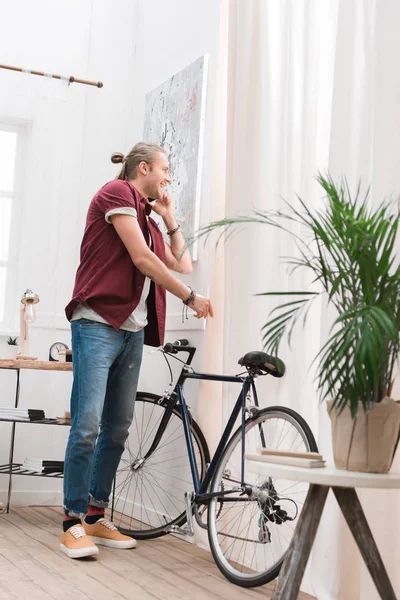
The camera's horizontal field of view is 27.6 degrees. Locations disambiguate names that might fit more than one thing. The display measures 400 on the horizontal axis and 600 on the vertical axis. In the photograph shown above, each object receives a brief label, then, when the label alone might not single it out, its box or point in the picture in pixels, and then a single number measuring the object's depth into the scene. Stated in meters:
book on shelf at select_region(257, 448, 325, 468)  1.73
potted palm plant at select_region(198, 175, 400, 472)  1.64
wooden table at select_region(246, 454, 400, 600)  1.66
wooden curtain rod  4.24
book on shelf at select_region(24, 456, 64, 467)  3.80
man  3.01
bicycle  2.67
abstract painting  3.63
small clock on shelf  4.20
